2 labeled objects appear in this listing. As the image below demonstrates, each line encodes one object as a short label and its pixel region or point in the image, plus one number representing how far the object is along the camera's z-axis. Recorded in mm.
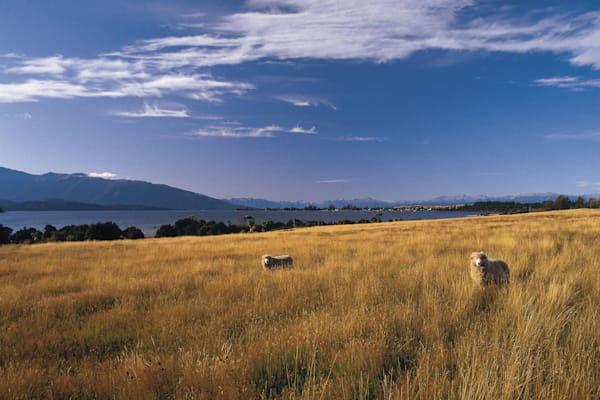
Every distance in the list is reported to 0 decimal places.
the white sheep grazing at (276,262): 10047
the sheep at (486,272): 6293
